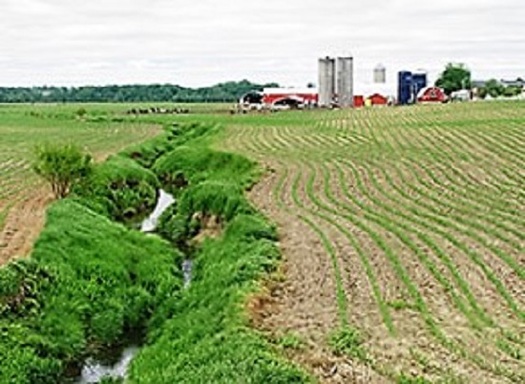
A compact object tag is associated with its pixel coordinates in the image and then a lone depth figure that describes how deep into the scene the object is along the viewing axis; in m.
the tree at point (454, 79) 156.52
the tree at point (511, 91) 139.65
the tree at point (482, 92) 141.31
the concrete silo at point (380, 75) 145.95
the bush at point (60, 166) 39.00
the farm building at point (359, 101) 128.12
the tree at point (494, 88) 144.25
